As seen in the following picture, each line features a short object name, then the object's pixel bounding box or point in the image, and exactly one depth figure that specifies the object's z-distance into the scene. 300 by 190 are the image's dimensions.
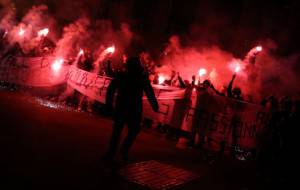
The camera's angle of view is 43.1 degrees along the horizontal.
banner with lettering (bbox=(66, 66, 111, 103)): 13.93
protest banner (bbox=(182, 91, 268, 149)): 9.93
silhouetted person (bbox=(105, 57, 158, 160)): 7.11
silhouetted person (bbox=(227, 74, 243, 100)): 11.69
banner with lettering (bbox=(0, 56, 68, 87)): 15.96
